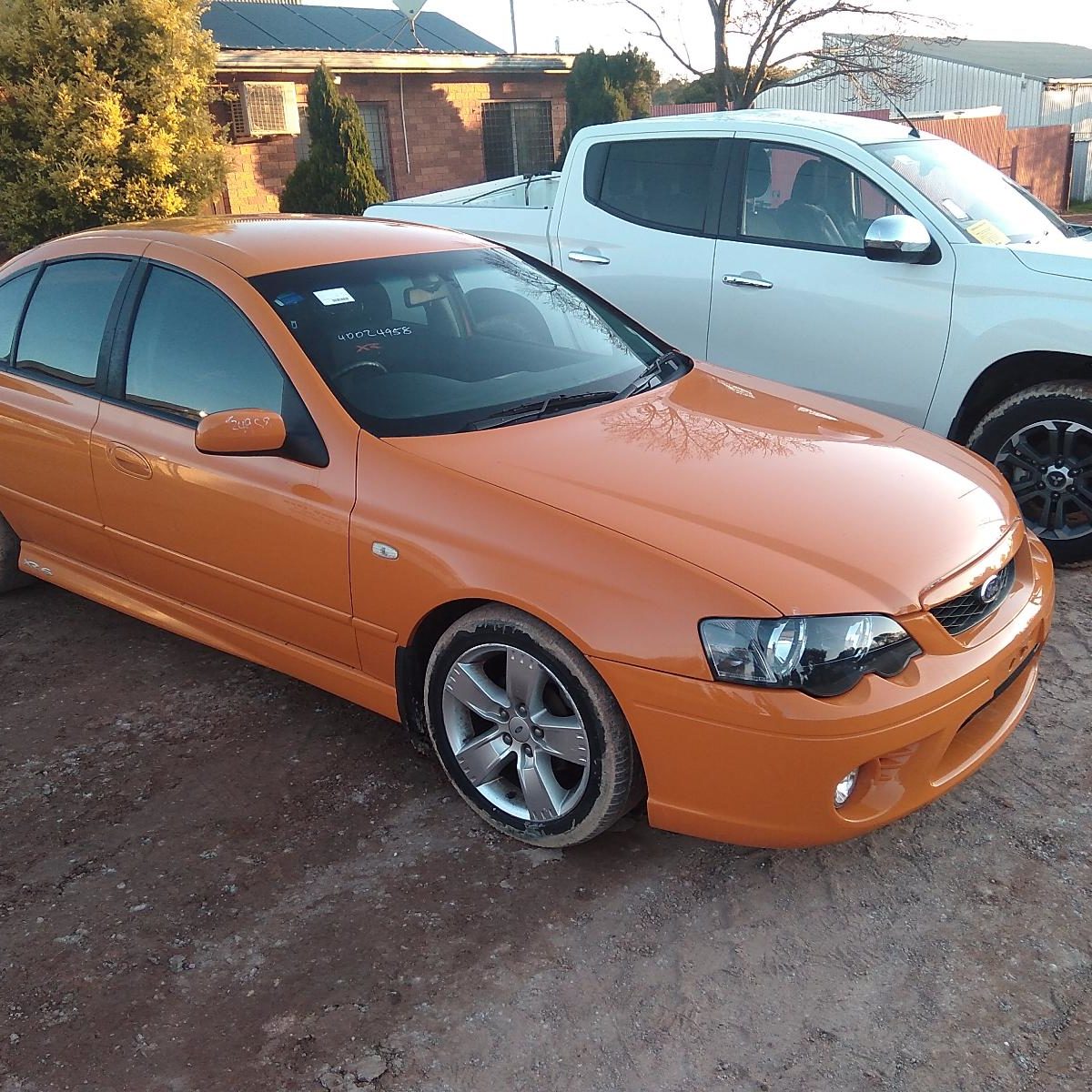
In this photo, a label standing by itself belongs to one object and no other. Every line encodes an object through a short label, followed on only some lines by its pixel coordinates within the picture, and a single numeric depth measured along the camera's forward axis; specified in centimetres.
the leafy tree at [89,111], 1106
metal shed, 3294
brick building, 1505
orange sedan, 259
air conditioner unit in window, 1474
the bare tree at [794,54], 1958
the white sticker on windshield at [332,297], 354
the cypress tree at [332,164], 1412
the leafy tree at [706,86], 2141
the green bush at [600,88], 1914
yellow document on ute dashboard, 496
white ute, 470
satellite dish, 1750
